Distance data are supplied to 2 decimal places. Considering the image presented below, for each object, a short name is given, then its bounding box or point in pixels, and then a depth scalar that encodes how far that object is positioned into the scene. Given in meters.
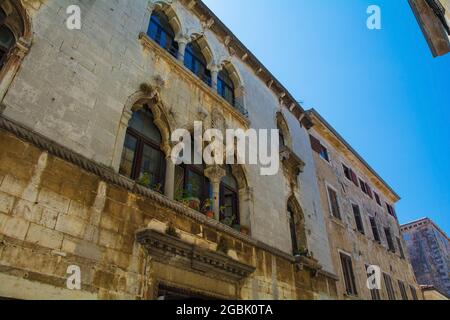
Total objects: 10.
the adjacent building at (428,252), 31.56
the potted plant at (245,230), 7.93
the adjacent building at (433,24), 6.34
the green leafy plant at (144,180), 5.96
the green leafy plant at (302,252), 9.31
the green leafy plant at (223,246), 6.81
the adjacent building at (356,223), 12.62
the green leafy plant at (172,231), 5.83
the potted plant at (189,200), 6.60
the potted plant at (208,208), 6.97
